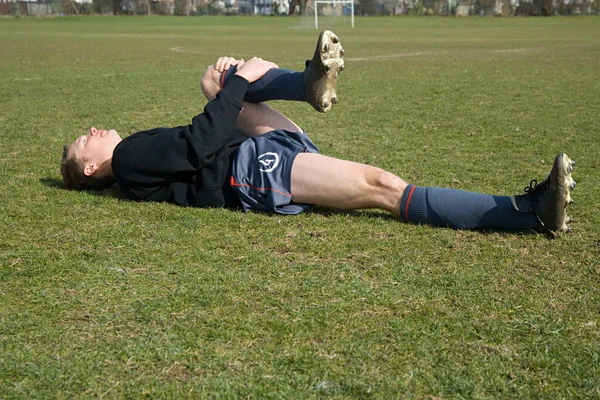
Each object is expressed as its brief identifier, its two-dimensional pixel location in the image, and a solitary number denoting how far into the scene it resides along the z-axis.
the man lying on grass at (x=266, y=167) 4.25
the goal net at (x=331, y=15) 47.72
